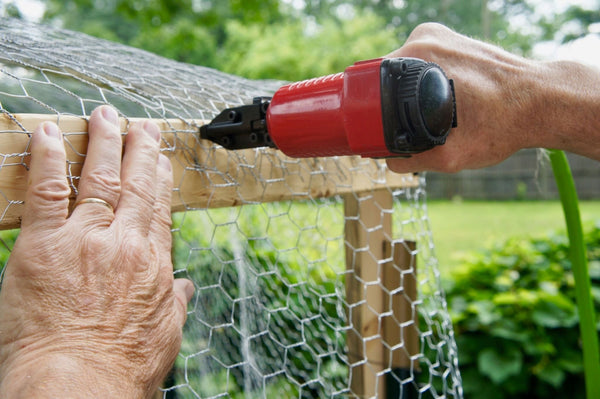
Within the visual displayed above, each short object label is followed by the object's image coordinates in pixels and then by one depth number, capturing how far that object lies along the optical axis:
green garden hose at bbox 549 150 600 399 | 1.15
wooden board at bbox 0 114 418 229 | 0.62
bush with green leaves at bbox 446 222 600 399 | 1.80
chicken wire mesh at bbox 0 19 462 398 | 0.83
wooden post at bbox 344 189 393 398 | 1.29
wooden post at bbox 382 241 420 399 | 1.32
